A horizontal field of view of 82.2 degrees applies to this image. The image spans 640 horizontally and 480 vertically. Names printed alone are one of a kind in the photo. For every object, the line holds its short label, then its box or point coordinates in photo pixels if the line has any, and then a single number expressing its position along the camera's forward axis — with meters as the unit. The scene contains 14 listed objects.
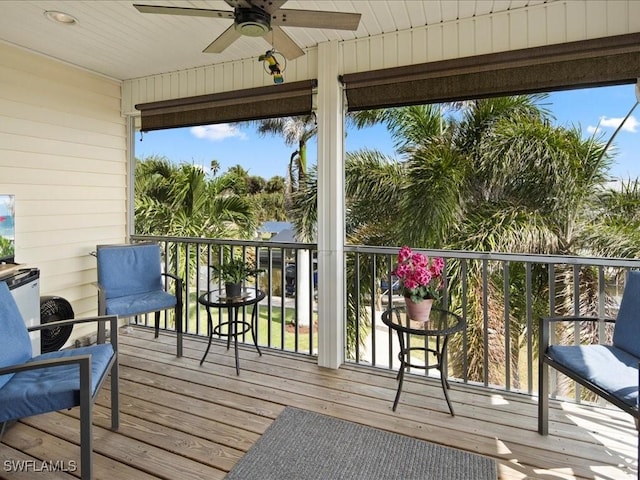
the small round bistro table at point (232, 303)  2.90
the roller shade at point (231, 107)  3.11
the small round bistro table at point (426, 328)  2.23
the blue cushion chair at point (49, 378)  1.60
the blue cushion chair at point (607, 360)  1.69
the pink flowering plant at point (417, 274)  2.30
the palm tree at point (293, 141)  5.16
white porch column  2.93
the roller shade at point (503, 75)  2.26
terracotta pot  2.31
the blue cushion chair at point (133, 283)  3.06
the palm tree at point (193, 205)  5.91
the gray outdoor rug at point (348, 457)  1.76
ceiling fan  1.59
